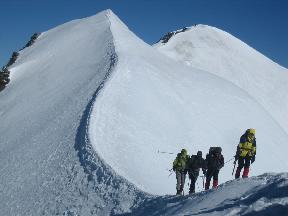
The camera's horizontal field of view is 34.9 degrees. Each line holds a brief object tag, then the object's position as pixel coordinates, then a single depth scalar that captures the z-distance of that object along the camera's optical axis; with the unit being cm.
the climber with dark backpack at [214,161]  1744
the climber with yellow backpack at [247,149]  1750
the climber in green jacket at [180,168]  1887
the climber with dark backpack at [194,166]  1795
